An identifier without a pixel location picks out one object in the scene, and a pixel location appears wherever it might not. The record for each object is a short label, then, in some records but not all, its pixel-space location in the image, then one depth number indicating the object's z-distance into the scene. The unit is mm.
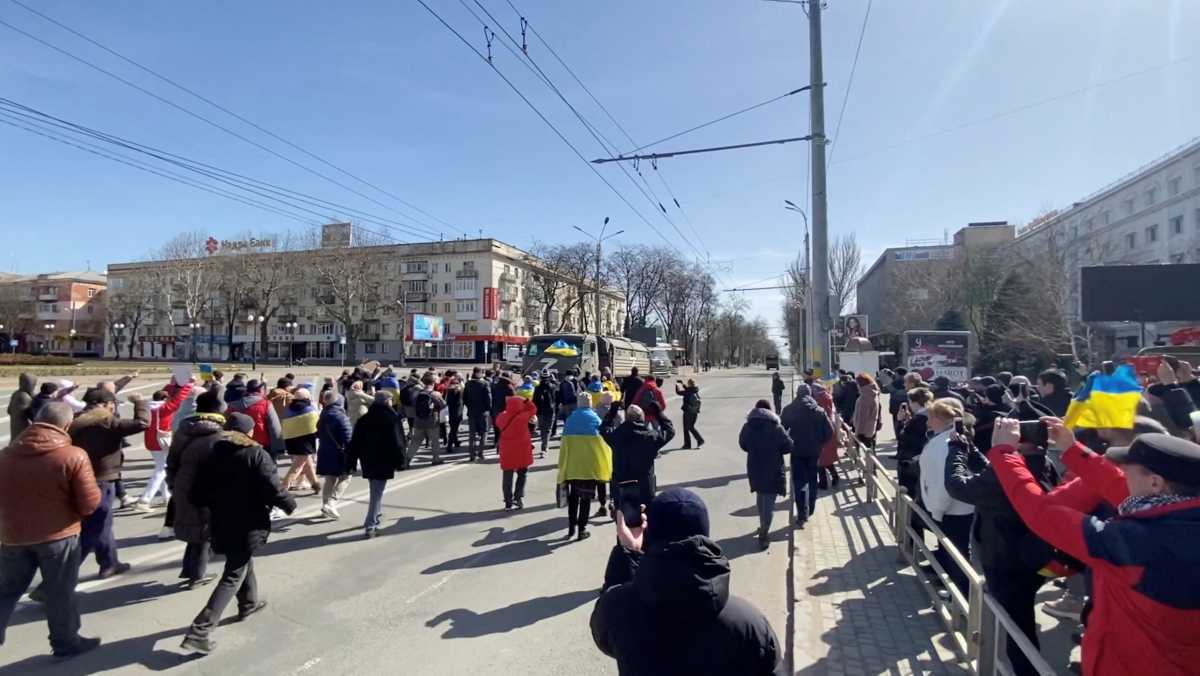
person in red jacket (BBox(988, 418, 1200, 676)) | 1998
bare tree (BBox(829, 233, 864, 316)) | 46812
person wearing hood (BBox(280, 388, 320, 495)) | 8641
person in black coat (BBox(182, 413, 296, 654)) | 4555
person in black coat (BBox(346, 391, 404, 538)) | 6953
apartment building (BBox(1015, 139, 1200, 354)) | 35469
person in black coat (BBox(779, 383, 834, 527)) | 7414
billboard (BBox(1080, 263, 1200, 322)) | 20672
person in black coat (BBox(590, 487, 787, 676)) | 1964
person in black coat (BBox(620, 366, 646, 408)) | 11844
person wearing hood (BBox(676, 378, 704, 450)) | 13656
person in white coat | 4743
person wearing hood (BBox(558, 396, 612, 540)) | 6906
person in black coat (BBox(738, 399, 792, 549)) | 6758
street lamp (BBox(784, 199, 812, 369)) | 20766
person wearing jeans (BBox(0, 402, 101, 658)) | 4086
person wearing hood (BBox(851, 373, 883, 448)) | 10375
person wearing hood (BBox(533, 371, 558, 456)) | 13461
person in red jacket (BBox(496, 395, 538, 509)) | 8055
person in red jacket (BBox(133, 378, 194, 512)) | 8242
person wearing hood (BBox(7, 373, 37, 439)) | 6957
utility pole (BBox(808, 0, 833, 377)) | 13562
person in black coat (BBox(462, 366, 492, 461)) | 12375
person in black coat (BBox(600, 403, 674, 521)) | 6547
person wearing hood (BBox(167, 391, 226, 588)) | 4773
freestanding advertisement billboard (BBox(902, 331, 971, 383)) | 26297
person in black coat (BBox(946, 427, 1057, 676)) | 3389
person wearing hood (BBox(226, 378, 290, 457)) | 8633
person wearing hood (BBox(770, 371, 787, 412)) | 18578
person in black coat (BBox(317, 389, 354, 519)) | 7766
